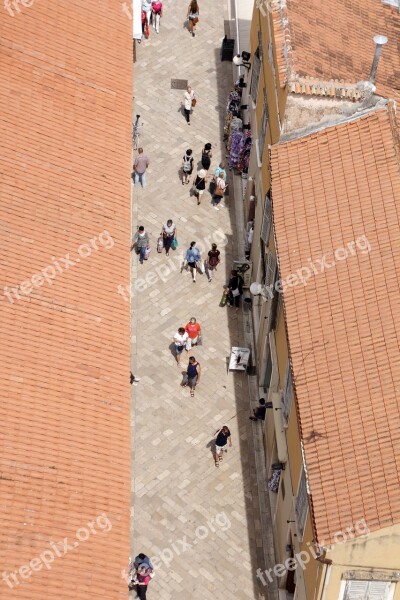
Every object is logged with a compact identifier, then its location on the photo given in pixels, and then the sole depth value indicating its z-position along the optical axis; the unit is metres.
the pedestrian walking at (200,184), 55.09
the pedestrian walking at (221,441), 45.41
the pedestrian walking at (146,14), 62.72
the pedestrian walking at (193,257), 51.66
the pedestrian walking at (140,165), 54.88
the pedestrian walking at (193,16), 63.56
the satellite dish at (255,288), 46.66
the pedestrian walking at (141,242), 52.03
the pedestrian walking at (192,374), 47.62
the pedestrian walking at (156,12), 62.81
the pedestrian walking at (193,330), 49.00
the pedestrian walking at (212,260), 51.91
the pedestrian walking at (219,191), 55.09
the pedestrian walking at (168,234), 52.53
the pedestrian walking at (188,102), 58.69
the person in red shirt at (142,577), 41.50
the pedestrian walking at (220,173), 55.12
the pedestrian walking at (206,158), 56.12
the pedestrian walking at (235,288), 51.12
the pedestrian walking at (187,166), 55.66
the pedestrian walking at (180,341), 48.72
